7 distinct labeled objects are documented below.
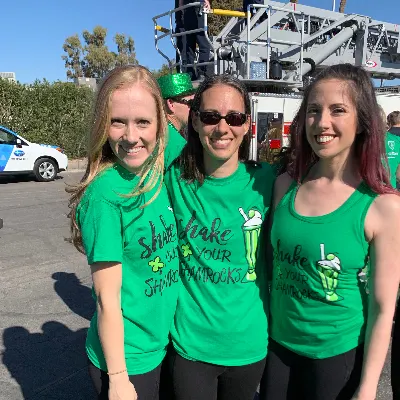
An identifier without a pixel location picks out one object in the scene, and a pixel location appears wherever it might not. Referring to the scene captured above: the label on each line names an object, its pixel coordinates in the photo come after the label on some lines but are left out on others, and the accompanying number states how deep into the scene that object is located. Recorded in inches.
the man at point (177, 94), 137.0
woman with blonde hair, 56.4
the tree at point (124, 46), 2030.1
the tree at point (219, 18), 1076.3
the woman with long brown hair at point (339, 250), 59.1
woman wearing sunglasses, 65.8
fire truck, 339.3
